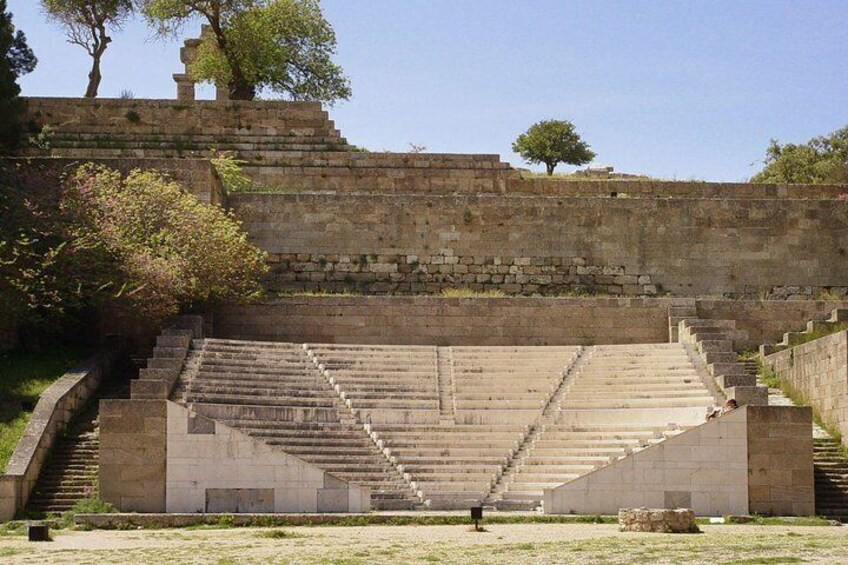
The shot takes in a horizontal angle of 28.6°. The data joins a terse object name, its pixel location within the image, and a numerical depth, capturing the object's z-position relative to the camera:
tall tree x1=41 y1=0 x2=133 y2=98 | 48.91
